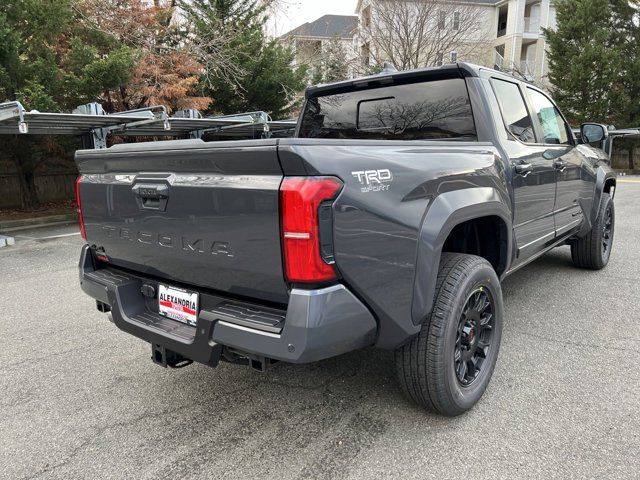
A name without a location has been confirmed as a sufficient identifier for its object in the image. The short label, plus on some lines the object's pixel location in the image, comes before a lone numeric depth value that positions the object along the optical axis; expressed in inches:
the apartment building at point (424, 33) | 948.6
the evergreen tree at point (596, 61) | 967.0
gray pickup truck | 75.3
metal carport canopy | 328.8
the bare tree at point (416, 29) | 945.5
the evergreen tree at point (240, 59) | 576.1
